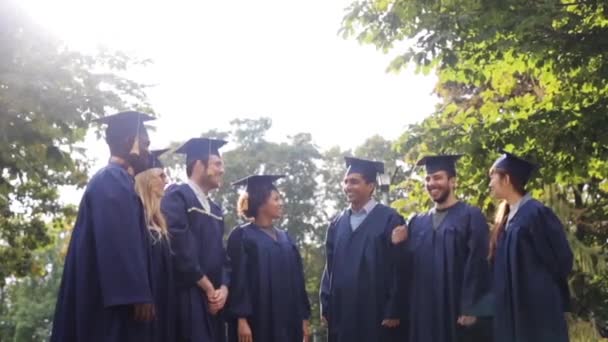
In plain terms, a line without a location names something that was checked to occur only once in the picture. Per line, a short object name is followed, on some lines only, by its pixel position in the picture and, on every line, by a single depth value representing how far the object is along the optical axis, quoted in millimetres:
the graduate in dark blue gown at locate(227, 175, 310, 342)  6164
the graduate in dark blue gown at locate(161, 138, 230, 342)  5430
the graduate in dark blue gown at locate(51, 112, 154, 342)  4441
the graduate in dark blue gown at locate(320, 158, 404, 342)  6289
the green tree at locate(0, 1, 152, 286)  9570
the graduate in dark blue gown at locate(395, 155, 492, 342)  5828
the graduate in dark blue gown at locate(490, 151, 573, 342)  5551
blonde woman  4961
